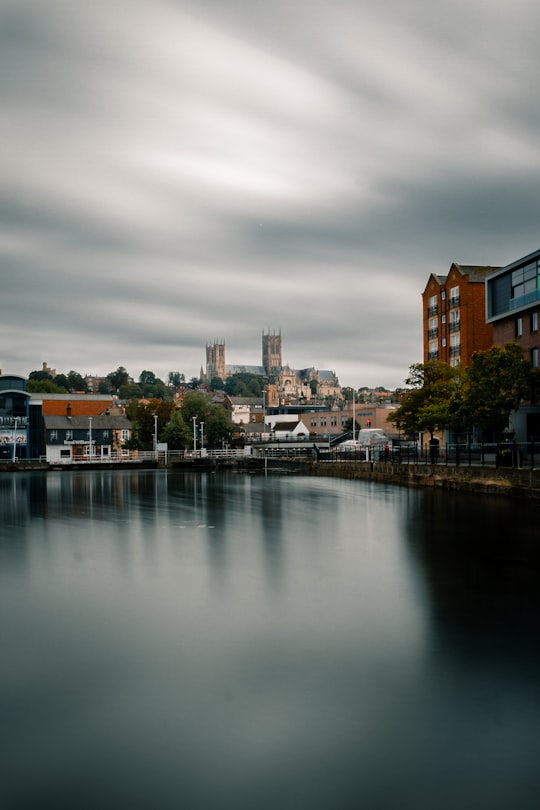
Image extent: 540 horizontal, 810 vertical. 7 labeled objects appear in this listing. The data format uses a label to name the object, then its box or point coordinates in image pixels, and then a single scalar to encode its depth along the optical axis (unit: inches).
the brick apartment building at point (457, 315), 2770.7
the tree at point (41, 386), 6363.2
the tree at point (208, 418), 4874.5
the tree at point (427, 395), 2174.0
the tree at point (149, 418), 4817.9
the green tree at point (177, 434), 4495.6
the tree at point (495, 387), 1658.5
